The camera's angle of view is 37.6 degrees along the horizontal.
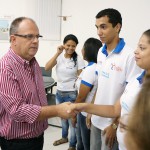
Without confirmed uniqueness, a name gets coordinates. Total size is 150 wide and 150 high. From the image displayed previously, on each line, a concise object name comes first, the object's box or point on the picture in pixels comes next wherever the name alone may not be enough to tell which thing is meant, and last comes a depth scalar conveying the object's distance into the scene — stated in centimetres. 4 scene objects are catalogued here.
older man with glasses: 141
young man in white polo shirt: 177
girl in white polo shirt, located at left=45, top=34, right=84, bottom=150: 297
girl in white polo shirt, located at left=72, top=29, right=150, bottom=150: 140
